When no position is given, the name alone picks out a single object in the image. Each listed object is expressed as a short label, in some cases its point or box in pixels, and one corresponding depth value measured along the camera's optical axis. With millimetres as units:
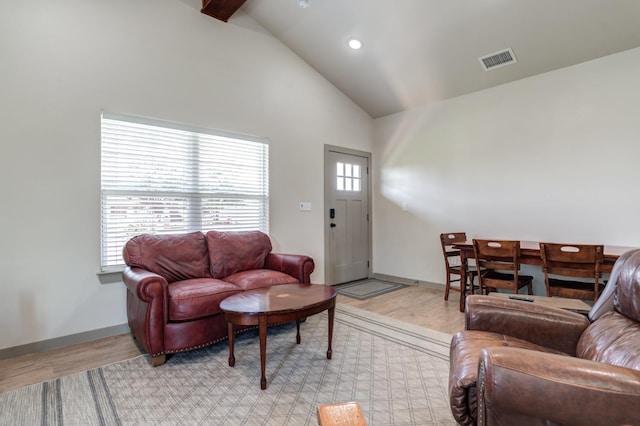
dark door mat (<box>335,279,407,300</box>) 4324
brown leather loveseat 2344
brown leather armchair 998
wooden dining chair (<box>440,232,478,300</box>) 3756
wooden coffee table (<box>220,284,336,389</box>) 2045
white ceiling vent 3496
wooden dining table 2670
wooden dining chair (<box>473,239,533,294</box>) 3131
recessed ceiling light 3871
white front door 4750
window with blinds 2971
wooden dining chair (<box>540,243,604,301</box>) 2662
